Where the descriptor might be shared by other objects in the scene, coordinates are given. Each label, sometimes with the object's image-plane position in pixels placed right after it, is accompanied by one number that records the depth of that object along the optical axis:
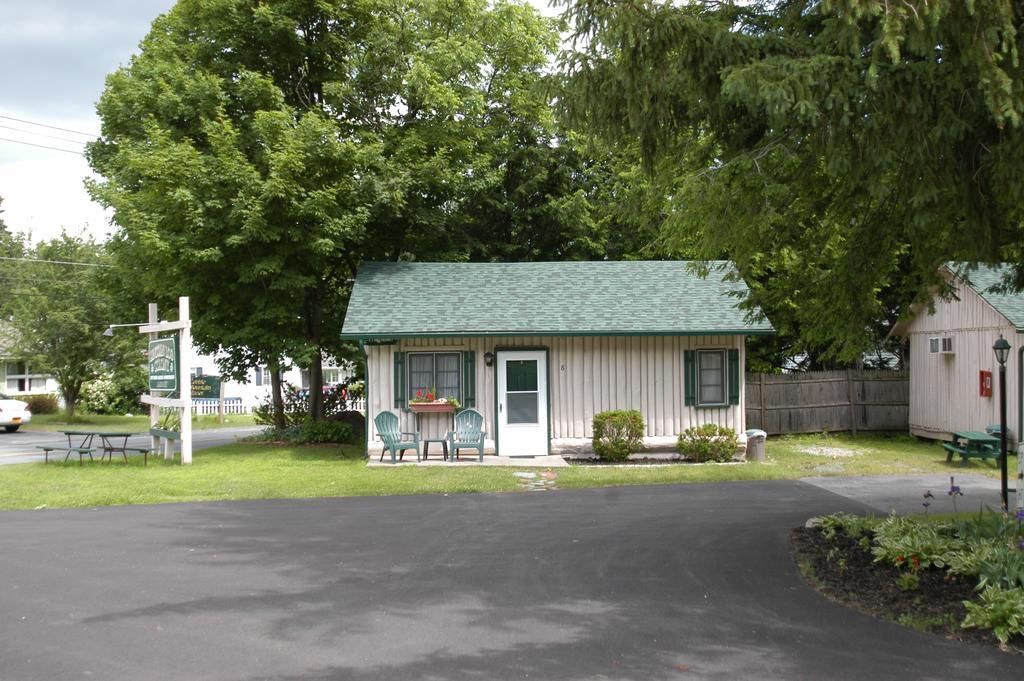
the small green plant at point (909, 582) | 6.57
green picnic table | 15.59
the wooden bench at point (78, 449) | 15.54
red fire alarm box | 17.34
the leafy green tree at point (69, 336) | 30.05
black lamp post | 9.97
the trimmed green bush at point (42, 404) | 35.41
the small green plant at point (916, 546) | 6.79
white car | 27.55
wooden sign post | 16.41
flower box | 16.69
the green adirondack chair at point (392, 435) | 16.16
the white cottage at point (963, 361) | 17.34
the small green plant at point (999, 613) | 5.56
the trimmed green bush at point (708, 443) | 16.78
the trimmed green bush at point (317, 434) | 20.12
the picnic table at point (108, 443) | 16.00
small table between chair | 16.45
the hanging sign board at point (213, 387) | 37.53
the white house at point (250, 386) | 39.50
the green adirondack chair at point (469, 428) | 16.53
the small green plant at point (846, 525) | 8.22
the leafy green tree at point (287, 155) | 17.67
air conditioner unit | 19.16
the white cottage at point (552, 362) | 16.98
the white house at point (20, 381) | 39.22
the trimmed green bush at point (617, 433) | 16.69
